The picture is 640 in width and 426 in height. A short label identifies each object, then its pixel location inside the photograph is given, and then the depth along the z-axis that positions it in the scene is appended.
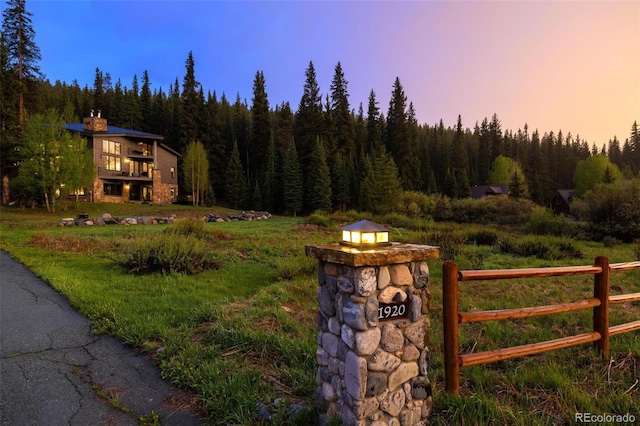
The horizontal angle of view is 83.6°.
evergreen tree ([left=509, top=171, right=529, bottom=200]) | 43.06
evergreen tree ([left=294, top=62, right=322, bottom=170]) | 51.83
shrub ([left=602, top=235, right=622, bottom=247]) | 16.16
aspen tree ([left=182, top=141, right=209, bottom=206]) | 44.00
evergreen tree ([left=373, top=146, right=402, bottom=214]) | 32.68
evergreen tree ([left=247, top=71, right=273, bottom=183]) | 54.50
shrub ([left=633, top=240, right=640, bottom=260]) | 11.68
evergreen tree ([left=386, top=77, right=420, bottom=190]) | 55.25
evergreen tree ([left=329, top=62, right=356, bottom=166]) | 52.81
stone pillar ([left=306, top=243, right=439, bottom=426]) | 2.56
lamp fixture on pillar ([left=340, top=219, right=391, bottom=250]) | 2.78
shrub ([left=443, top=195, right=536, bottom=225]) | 25.75
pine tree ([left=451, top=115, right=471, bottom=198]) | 60.58
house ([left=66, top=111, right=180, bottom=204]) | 36.81
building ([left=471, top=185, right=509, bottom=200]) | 55.46
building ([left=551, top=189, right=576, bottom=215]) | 53.19
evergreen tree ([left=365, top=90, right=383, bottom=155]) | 57.67
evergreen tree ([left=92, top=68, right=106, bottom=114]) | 56.84
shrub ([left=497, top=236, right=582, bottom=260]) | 12.51
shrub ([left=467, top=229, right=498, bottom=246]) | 16.02
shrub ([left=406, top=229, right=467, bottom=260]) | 12.09
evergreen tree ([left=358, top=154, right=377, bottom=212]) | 35.22
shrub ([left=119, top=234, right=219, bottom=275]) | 8.73
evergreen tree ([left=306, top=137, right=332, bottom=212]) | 43.41
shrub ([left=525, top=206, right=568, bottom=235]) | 19.67
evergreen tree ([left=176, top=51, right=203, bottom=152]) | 51.53
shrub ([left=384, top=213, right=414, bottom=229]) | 24.27
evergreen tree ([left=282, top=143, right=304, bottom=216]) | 44.97
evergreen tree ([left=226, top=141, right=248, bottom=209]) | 47.88
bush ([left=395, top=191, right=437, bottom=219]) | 30.34
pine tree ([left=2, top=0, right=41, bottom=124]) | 32.94
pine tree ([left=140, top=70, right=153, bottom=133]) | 59.84
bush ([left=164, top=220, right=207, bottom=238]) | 13.84
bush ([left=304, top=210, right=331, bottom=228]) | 23.97
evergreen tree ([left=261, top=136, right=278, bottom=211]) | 47.72
